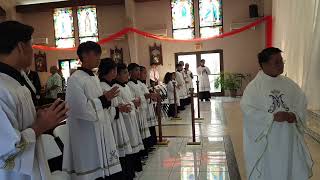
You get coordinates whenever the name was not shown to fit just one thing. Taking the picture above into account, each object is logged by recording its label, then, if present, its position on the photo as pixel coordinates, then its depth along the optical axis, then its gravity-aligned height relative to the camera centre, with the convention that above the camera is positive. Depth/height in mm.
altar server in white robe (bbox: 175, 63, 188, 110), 10430 -876
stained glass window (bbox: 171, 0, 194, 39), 15258 +2033
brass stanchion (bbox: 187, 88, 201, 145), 5996 -1516
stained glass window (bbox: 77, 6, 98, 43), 16172 +2052
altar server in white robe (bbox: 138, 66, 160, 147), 5617 -873
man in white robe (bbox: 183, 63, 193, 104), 11462 -608
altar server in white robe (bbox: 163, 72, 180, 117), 9324 -919
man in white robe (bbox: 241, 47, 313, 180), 3010 -669
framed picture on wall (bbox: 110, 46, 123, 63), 15707 +403
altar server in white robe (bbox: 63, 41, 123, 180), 3111 -649
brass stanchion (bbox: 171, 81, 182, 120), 8888 -1612
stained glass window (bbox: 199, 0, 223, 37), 14914 +2007
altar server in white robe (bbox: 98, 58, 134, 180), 3787 -609
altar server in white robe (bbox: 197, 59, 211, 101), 12945 -821
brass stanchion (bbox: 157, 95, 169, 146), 5992 -1471
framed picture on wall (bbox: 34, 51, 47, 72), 16297 +172
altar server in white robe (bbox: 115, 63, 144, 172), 4371 -758
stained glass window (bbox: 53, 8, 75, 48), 16406 +1890
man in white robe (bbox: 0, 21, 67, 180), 1641 -287
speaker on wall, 13945 +2137
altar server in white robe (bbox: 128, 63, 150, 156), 5180 -635
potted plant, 14092 -992
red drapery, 12047 +1091
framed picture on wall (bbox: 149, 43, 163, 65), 15266 +349
